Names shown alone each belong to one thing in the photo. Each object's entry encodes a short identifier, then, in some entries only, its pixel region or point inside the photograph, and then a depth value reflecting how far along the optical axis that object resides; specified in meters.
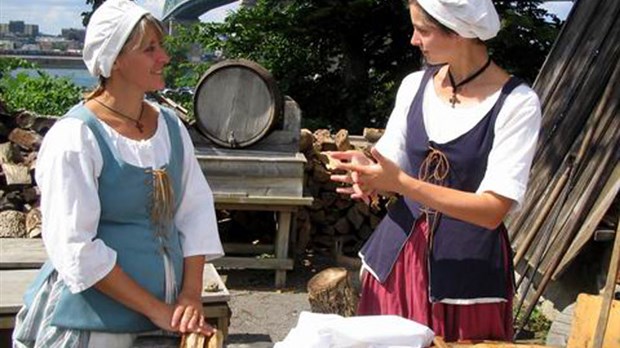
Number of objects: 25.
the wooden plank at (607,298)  1.75
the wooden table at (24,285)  3.13
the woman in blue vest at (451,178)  1.89
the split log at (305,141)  6.71
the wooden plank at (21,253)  3.79
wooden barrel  5.95
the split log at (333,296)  4.17
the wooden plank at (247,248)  6.47
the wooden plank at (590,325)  2.04
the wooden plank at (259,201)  5.84
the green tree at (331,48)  9.91
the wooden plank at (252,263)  6.10
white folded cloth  1.74
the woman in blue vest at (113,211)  1.92
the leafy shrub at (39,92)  9.10
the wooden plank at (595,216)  4.64
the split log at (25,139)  6.56
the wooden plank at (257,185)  5.88
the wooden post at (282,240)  6.02
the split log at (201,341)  1.97
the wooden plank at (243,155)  5.84
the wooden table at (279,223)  5.85
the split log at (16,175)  6.29
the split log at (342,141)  6.96
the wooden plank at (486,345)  1.85
